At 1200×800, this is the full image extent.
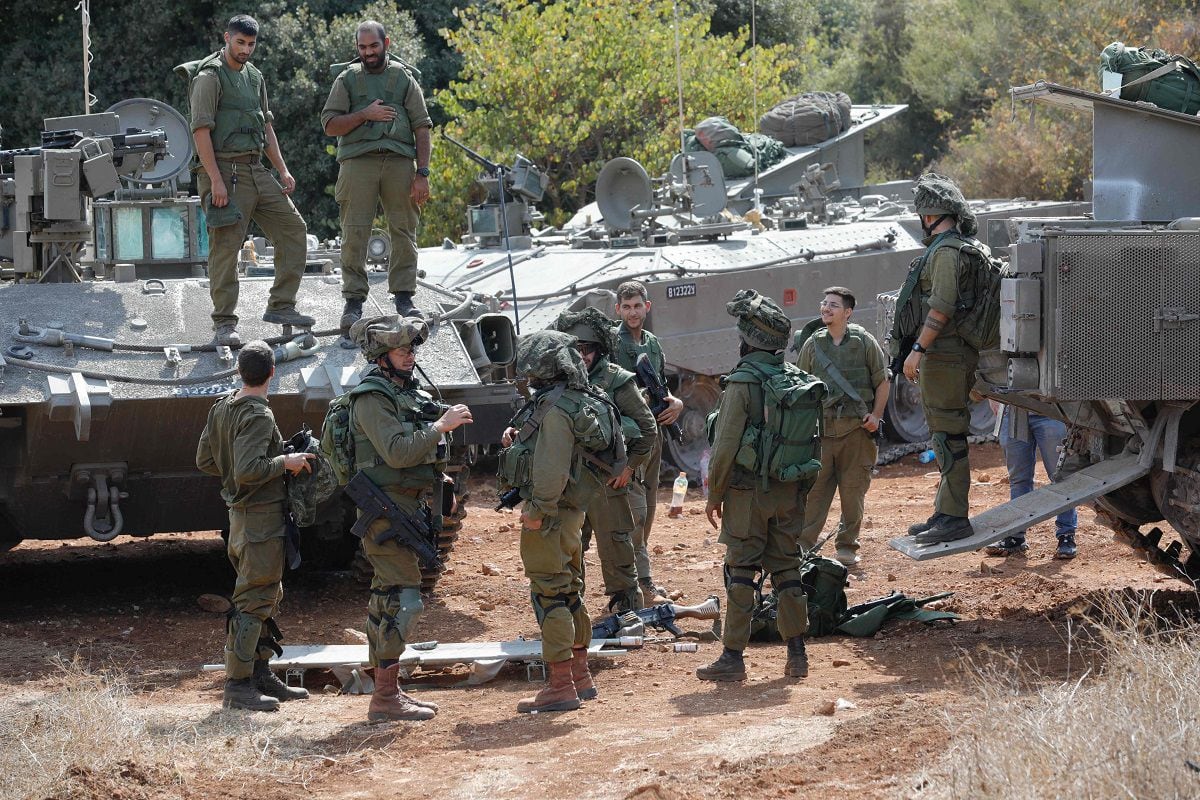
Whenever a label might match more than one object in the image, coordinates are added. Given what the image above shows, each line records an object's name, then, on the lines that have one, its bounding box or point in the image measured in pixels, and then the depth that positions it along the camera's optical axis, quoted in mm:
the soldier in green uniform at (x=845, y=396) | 18156
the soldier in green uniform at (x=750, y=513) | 13437
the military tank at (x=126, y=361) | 16078
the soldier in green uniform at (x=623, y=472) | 14516
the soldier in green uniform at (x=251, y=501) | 13289
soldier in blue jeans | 19375
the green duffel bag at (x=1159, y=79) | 15641
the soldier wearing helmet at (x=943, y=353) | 14594
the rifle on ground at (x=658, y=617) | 15531
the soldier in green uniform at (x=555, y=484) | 12656
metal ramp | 14070
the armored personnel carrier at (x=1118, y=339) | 13297
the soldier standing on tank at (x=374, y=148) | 17516
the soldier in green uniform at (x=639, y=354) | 16734
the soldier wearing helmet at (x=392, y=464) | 12797
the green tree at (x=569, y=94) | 44844
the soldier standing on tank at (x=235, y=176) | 16969
